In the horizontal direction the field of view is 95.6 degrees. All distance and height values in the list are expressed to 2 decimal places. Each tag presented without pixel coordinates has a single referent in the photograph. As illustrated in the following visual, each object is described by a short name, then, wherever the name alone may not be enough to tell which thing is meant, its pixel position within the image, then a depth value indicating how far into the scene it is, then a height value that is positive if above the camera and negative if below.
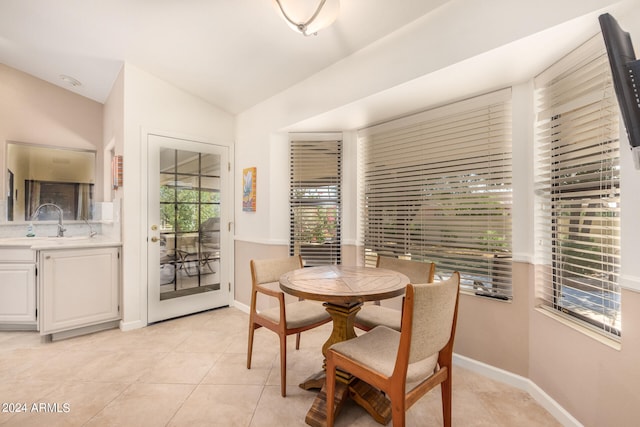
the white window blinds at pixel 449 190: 2.14 +0.22
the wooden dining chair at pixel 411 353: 1.21 -0.69
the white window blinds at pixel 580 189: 1.50 +0.15
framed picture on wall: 3.47 +0.32
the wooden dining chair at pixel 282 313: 1.91 -0.71
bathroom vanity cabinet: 2.68 -0.68
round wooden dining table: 1.58 -0.44
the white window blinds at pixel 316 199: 3.23 +0.18
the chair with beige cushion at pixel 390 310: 2.02 -0.71
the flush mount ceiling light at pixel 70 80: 3.40 +1.62
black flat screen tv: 1.06 +0.52
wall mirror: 3.40 +0.44
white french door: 3.18 -0.13
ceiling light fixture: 1.69 +1.21
